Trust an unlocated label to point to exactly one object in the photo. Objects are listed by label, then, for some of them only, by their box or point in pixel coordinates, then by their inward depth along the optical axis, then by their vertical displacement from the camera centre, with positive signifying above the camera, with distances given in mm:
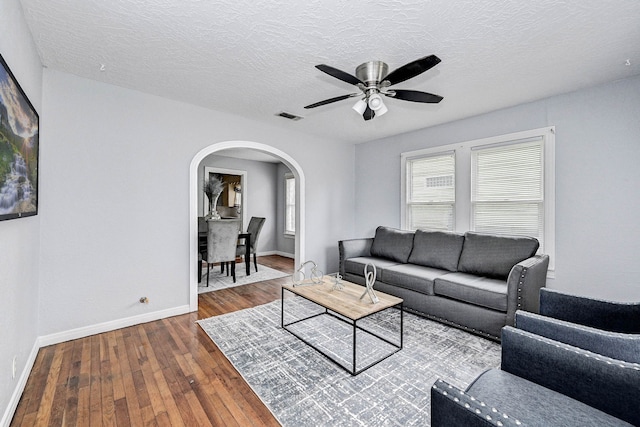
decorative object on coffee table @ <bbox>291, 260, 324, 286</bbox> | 3072 -767
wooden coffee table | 2248 -796
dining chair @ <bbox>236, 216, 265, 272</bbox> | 5203 -431
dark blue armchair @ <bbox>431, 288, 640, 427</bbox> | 1045 -721
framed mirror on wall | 6996 +395
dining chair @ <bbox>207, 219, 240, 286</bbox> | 4355 -453
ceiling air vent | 3771 +1363
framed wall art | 1437 +371
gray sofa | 2650 -709
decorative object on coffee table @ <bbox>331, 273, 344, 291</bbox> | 2893 -763
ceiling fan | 2061 +1027
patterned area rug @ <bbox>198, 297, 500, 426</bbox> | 1767 -1246
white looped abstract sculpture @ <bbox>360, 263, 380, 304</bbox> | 2469 -732
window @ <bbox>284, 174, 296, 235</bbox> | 7234 +238
